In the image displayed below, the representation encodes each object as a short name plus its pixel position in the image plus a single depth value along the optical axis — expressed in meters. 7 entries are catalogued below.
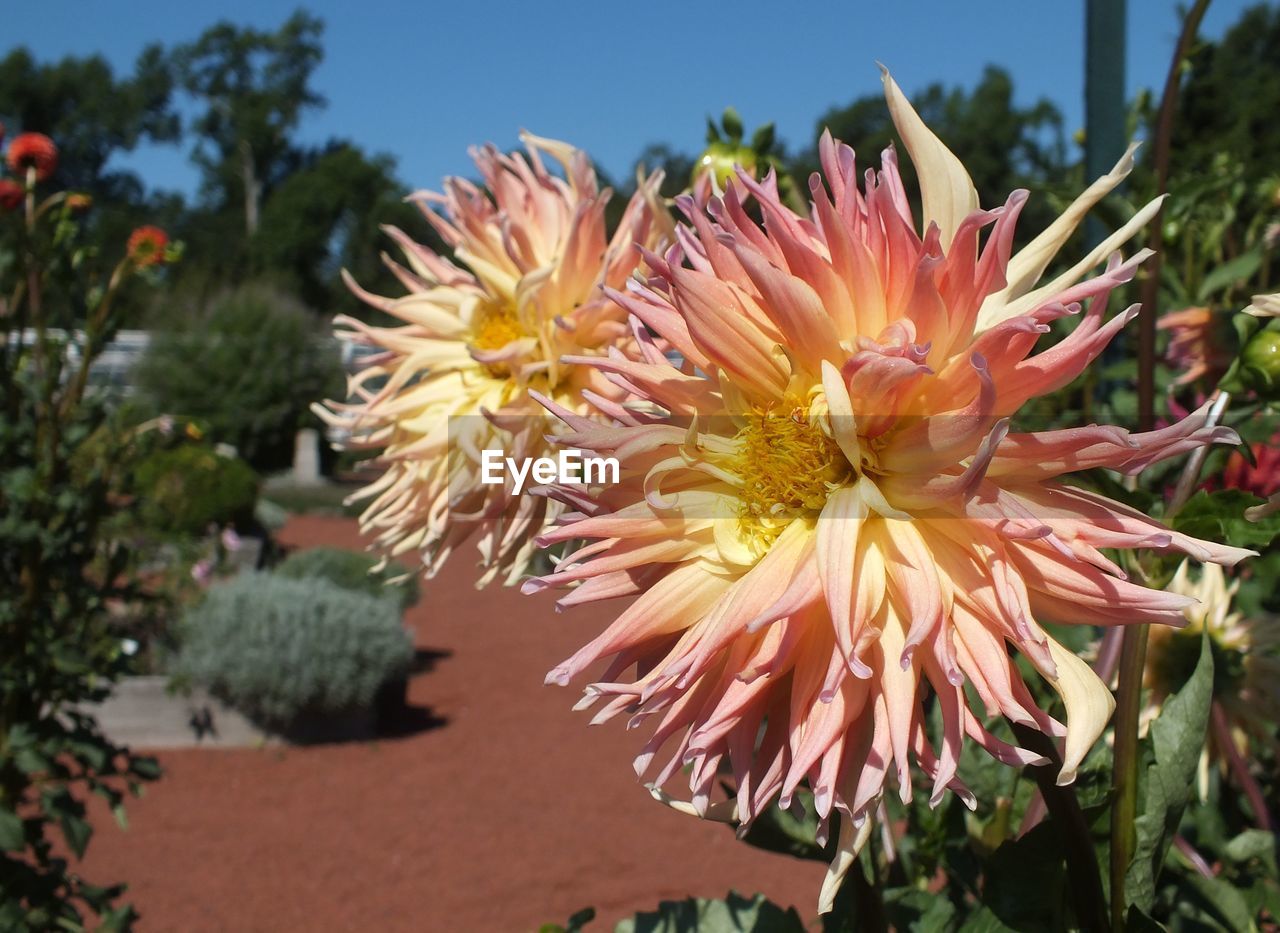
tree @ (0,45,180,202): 45.16
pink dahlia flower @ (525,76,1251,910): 0.71
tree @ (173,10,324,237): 45.34
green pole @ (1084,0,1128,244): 1.56
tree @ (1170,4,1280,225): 20.26
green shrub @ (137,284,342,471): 16.84
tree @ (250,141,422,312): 38.78
